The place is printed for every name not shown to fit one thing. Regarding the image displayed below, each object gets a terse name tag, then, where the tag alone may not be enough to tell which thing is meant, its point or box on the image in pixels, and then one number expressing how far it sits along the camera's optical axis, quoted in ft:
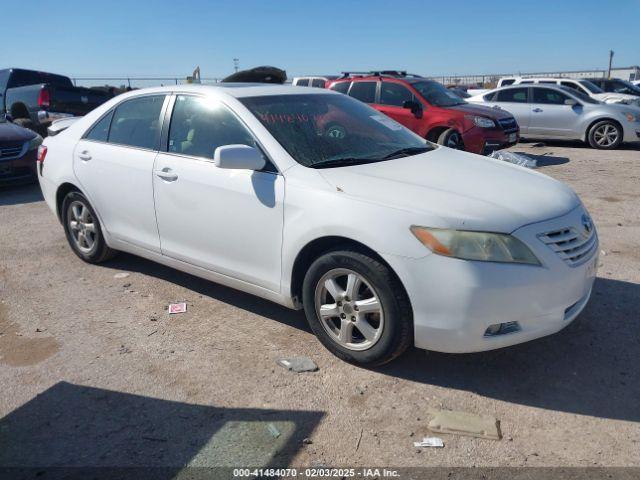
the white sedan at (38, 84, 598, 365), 9.59
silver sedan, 39.87
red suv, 33.32
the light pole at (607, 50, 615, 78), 143.16
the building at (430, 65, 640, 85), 154.53
